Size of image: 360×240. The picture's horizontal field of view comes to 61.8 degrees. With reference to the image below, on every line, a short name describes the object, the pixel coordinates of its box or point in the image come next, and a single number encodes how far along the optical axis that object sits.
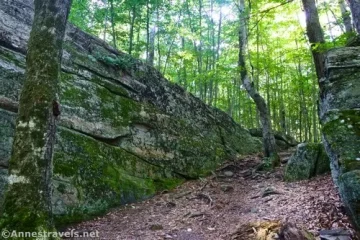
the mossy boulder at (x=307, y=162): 8.01
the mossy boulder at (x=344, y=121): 4.13
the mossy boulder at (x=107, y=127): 7.18
